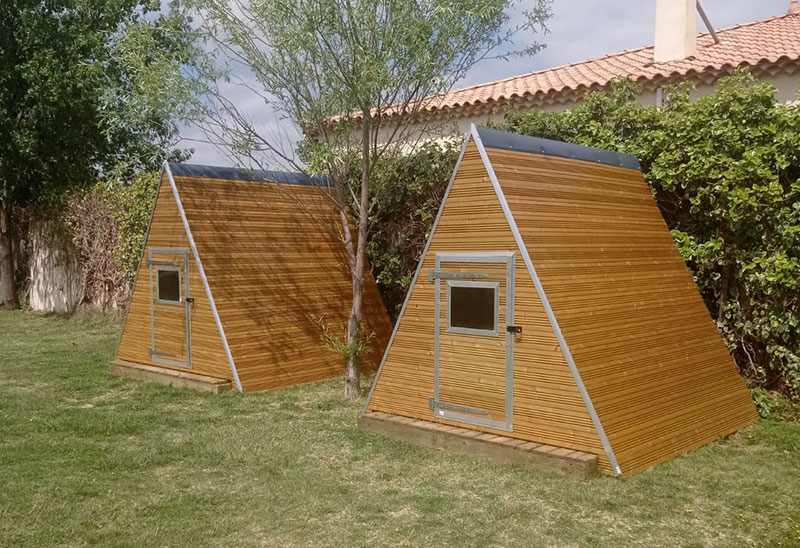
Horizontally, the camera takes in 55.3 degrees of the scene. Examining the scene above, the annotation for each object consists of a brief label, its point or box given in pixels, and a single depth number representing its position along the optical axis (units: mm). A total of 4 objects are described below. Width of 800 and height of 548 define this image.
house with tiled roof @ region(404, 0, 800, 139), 10703
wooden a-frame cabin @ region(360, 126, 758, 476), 5879
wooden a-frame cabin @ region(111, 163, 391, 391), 9273
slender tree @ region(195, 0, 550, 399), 7750
